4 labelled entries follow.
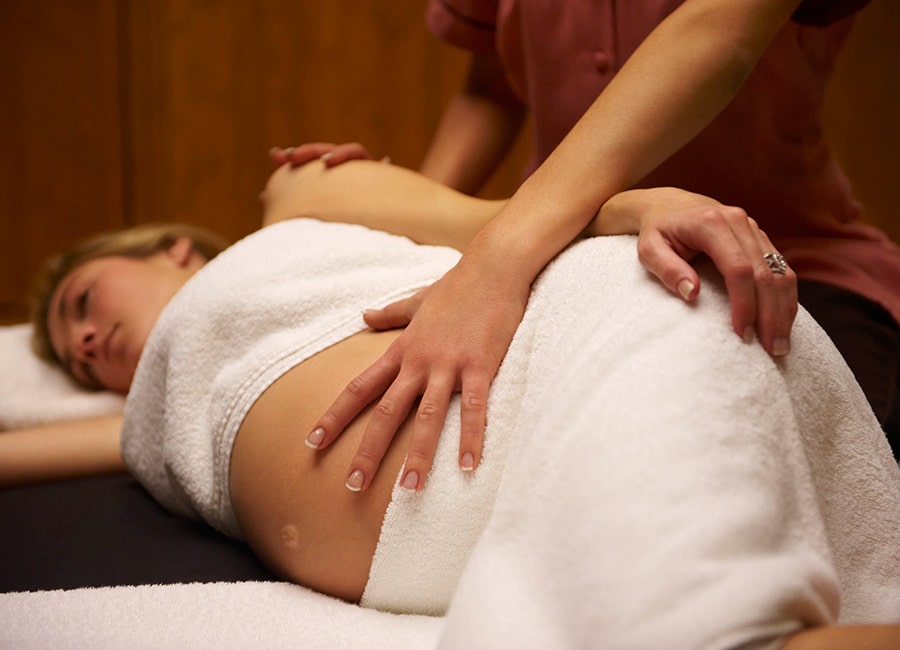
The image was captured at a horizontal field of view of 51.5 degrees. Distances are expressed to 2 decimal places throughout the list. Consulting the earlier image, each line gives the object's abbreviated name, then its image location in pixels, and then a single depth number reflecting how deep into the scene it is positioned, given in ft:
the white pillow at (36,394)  4.64
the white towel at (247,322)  2.97
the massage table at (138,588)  2.30
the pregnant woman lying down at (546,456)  1.74
